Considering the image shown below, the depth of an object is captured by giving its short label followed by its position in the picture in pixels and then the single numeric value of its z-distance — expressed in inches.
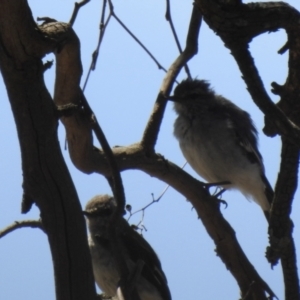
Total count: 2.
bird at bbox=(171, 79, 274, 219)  414.3
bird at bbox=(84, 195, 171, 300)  375.6
